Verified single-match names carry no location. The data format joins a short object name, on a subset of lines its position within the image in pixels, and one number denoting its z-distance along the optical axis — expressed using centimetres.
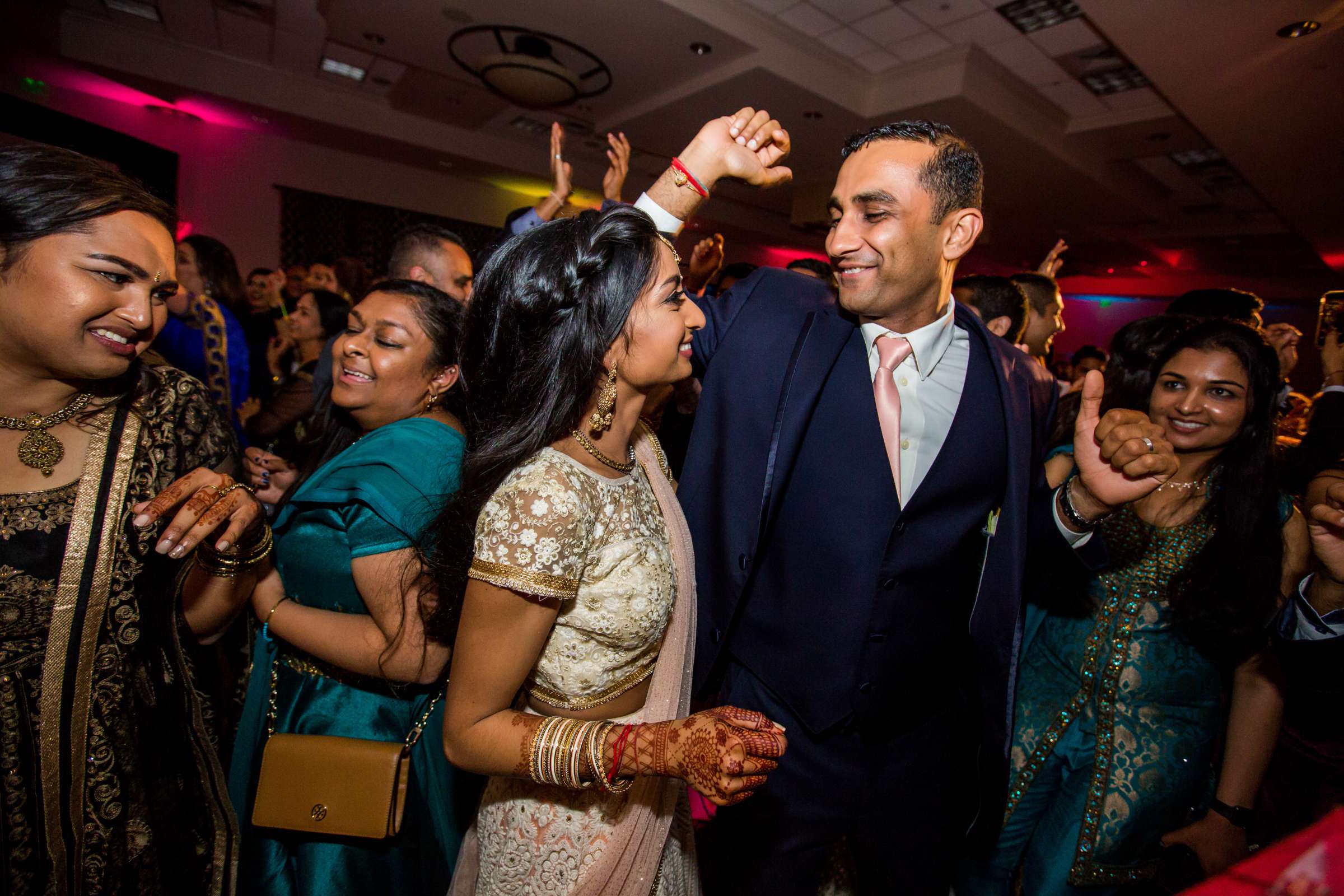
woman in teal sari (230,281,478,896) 124
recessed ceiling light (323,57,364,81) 670
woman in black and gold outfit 104
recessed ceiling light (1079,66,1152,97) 526
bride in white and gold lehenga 96
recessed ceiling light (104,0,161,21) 571
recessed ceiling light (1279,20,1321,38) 370
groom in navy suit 133
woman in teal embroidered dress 156
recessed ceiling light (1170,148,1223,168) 658
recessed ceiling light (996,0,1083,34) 443
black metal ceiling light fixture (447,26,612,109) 534
